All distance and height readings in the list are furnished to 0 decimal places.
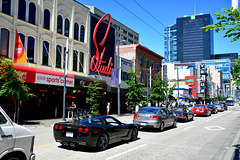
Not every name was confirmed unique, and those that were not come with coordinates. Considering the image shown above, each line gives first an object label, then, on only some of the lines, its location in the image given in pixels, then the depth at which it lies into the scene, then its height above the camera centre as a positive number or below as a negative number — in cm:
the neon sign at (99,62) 2845 +358
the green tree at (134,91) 3042 -8
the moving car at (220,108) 4331 -316
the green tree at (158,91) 3606 -5
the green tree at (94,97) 2350 -70
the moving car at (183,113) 2081 -209
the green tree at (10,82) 1498 +49
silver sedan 1368 -166
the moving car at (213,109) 3595 -279
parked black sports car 800 -153
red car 2870 -239
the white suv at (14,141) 431 -102
